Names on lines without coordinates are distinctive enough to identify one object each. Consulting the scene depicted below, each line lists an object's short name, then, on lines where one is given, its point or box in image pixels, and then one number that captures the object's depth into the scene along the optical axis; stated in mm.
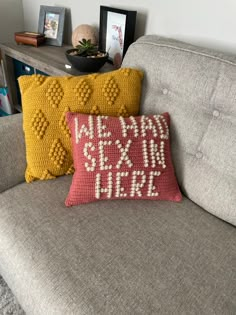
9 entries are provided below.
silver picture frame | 1825
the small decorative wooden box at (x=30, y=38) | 1787
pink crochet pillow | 884
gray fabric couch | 683
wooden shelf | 1461
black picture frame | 1401
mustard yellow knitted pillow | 955
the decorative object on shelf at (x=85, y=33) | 1547
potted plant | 1320
